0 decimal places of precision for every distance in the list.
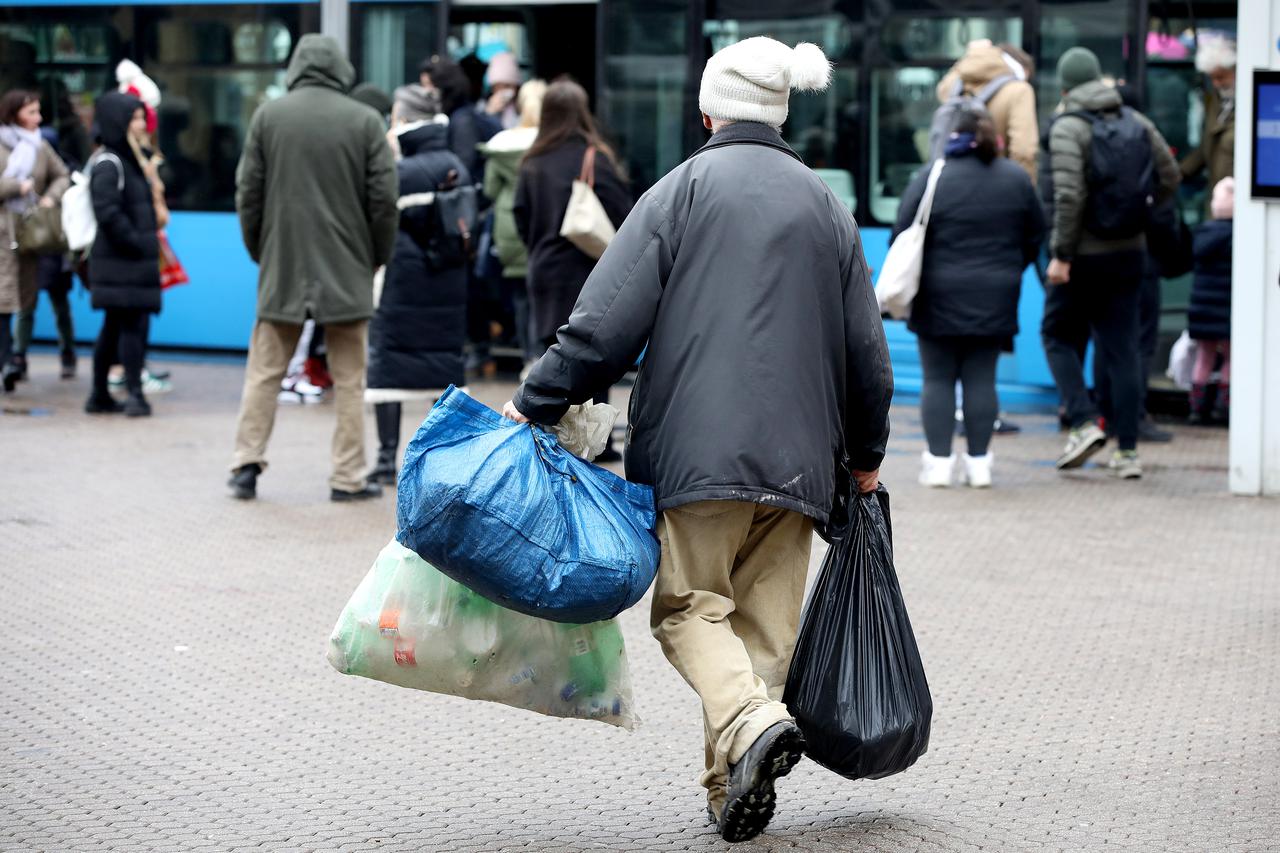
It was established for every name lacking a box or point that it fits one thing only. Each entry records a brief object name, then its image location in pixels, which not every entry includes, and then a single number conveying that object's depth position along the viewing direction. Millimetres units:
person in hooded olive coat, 17047
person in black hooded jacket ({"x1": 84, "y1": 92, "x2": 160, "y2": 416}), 22125
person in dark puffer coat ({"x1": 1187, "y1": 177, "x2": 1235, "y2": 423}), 21687
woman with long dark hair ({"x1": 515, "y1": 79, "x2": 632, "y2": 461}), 19203
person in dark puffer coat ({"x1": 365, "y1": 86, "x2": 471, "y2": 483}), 17844
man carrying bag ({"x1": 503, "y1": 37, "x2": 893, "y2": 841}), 8047
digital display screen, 17453
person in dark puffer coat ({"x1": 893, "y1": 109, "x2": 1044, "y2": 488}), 18062
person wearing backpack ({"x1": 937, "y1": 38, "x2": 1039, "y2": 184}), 20953
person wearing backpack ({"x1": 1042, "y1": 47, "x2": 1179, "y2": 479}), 18719
